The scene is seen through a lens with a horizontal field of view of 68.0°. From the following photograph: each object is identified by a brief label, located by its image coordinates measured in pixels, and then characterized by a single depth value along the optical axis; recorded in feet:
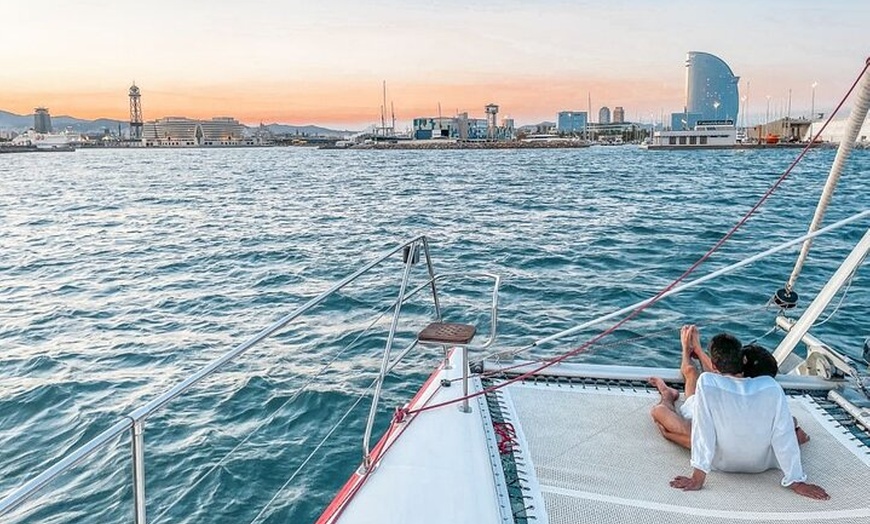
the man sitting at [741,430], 10.30
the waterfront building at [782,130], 375.88
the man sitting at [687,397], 11.44
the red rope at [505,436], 11.46
